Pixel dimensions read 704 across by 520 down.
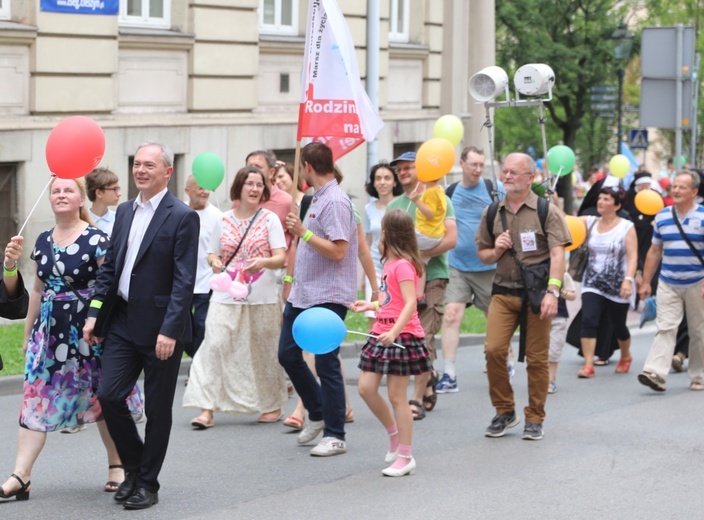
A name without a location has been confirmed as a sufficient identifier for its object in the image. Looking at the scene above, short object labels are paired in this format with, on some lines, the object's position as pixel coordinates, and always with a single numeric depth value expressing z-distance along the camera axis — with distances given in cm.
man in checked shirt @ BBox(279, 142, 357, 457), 853
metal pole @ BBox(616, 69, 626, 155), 3224
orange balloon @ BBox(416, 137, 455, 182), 984
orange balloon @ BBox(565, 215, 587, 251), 1130
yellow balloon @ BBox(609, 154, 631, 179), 1694
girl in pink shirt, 800
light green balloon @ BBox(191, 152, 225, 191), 1023
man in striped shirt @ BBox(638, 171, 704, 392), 1120
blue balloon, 770
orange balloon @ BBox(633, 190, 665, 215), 1393
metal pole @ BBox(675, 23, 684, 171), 1886
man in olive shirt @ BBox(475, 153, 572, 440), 895
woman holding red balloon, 713
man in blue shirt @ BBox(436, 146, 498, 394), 1116
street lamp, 3014
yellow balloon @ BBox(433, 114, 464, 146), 1198
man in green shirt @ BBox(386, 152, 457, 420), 1004
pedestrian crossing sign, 3121
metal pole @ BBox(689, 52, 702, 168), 2718
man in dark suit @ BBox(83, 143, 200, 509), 696
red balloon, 720
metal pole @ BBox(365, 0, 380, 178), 1869
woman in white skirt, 941
